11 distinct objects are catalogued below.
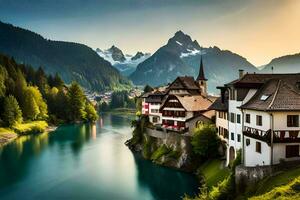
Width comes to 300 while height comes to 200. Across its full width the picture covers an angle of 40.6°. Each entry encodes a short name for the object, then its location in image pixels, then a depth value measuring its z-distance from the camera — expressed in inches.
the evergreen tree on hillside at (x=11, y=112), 4672.7
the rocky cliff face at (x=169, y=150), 2596.0
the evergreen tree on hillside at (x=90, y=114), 6894.7
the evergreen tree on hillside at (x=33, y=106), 5334.6
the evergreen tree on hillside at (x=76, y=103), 6629.4
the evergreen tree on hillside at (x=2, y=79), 5049.7
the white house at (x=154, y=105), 3730.3
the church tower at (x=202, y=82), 4181.8
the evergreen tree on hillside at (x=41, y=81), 6948.8
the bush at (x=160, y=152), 2856.5
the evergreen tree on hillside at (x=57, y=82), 7676.7
